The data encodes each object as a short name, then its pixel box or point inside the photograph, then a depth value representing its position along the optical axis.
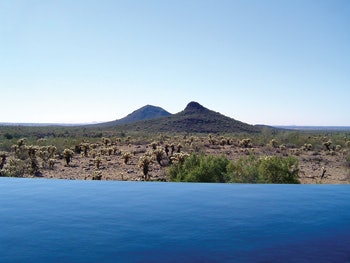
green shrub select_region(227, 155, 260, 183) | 13.16
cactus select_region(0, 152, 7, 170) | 20.94
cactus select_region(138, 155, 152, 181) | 19.18
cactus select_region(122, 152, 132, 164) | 23.55
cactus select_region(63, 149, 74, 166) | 22.37
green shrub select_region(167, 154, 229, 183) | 14.13
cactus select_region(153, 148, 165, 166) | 23.43
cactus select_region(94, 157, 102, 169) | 21.83
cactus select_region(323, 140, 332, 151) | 32.19
